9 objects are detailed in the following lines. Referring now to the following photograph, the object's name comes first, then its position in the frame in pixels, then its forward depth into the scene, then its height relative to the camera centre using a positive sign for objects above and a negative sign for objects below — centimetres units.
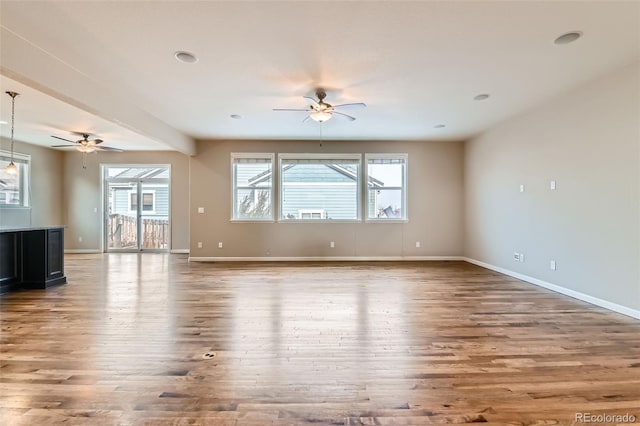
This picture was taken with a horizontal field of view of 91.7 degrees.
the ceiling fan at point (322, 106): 411 +146
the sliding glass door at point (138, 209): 862 +22
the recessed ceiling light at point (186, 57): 315 +166
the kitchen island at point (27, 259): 434 -60
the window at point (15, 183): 705 +83
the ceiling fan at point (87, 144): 638 +152
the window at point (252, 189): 720 +63
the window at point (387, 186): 725 +67
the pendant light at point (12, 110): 427 +171
